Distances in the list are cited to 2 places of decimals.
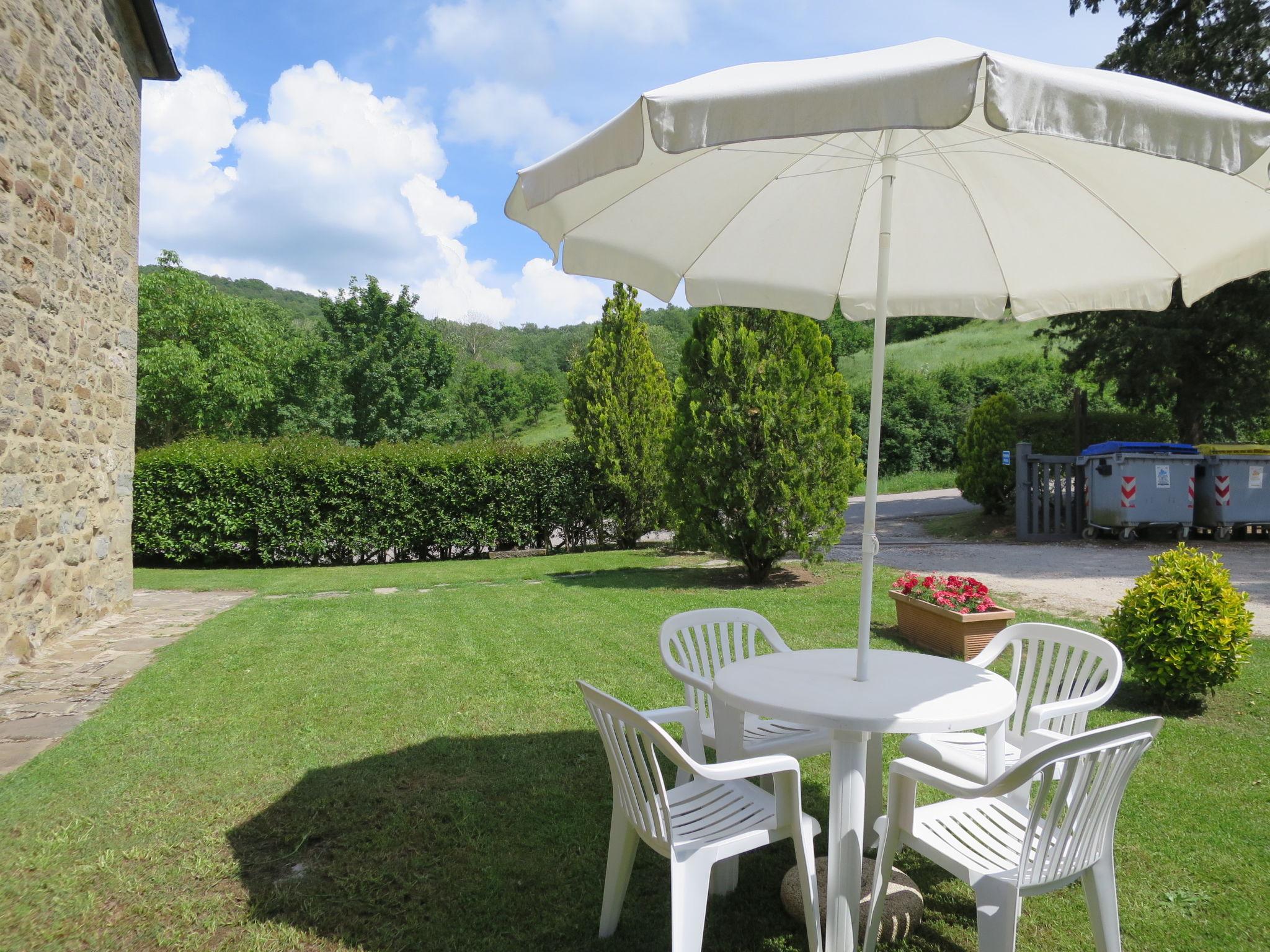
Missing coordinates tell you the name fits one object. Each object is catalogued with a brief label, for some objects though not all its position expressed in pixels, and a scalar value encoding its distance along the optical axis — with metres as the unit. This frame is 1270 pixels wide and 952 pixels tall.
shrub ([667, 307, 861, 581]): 8.90
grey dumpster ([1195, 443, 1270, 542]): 12.61
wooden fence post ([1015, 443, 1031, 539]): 13.55
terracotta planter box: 5.80
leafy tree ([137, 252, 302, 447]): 28.03
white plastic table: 2.28
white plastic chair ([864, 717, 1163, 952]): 1.99
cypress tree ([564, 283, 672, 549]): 13.16
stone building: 5.48
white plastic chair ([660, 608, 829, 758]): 3.11
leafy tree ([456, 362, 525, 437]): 44.78
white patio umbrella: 1.89
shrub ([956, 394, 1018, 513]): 15.45
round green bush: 4.47
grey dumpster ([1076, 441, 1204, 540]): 12.47
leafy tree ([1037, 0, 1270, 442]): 14.66
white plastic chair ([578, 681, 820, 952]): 2.10
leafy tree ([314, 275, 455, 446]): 30.92
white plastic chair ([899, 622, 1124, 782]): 2.53
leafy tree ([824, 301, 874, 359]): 43.25
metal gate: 13.55
